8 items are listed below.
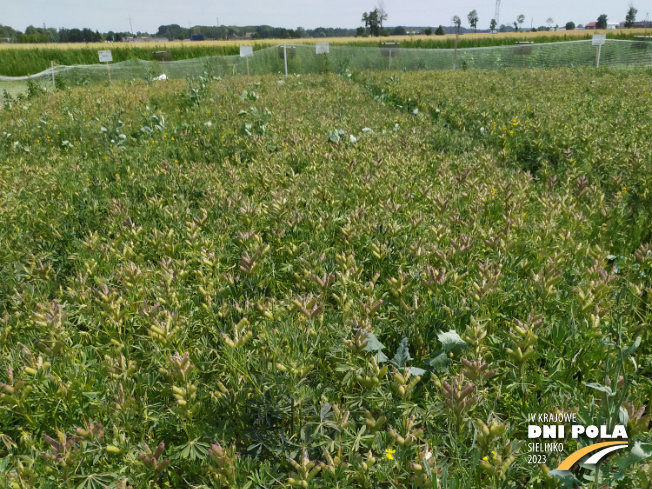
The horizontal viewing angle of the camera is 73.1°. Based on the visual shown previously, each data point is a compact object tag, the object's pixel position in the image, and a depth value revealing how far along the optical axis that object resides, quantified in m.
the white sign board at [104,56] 19.44
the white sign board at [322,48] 23.49
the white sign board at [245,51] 21.38
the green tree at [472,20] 170.36
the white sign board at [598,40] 21.39
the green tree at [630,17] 129.74
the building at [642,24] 133.38
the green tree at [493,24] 149.51
